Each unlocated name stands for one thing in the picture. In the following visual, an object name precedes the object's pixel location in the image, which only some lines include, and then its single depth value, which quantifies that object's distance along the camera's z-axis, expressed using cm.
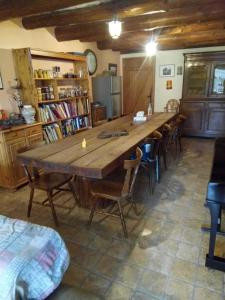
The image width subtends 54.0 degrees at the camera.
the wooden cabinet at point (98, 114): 490
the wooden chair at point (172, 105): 559
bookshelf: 332
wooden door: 634
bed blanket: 91
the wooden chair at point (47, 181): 229
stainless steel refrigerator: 520
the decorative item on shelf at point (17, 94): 335
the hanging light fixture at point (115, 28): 254
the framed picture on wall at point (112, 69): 600
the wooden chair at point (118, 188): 194
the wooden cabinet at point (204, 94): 511
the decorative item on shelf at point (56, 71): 376
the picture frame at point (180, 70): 584
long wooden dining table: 186
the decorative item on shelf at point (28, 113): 324
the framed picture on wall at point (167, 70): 596
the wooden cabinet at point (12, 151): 292
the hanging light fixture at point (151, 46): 382
